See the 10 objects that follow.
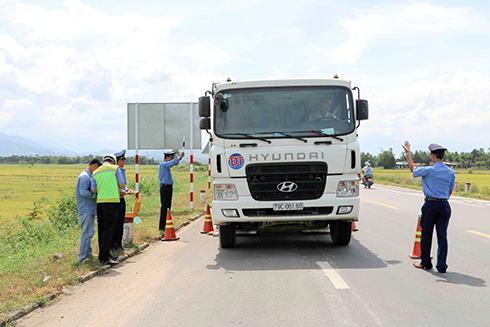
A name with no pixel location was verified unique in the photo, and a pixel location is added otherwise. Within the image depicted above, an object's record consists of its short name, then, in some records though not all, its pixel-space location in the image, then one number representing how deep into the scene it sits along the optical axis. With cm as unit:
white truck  763
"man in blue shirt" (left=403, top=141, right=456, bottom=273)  667
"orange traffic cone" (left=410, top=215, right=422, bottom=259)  750
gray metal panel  1652
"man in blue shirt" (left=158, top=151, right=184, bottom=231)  1108
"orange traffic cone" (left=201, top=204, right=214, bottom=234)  1105
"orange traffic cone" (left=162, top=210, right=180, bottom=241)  1008
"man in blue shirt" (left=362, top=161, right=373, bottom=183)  3182
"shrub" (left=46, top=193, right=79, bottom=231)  1444
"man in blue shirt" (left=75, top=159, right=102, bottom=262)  756
